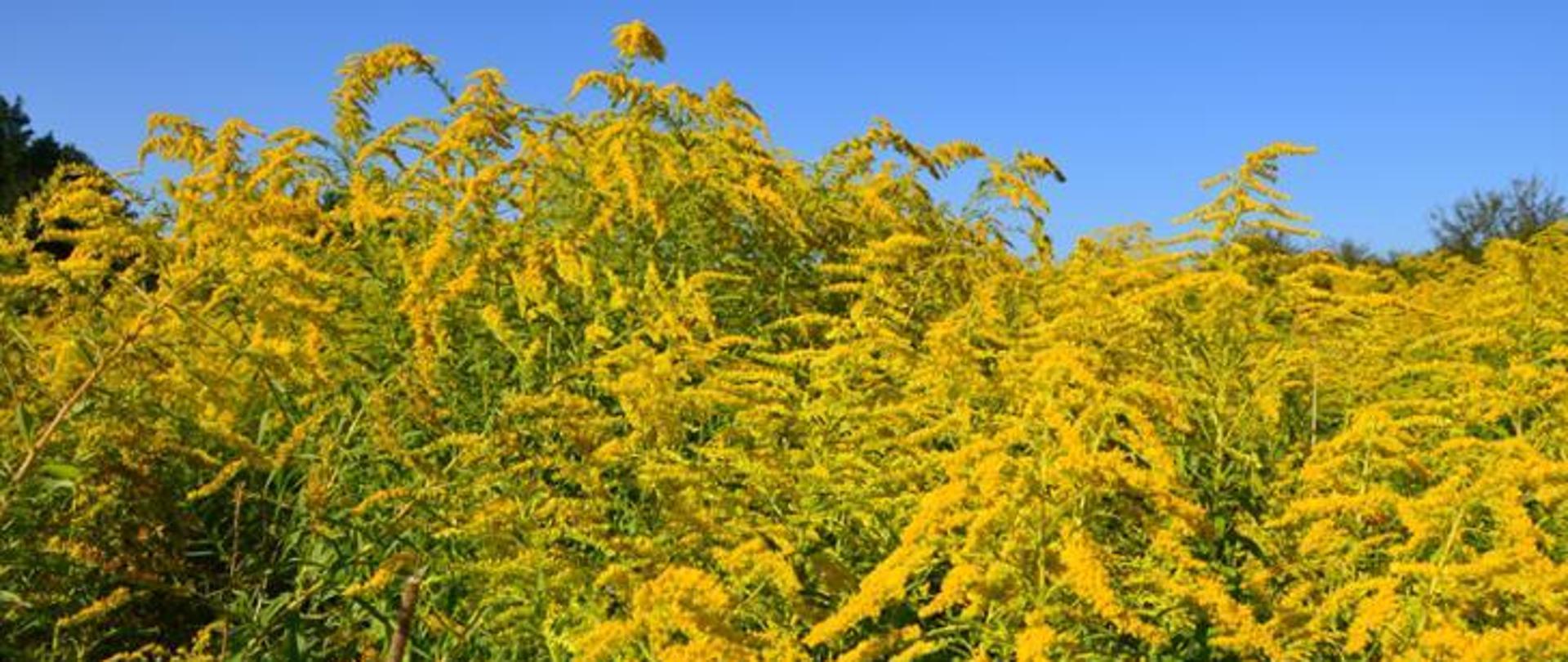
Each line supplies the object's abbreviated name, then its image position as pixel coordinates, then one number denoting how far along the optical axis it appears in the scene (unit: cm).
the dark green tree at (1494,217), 3155
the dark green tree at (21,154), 2328
